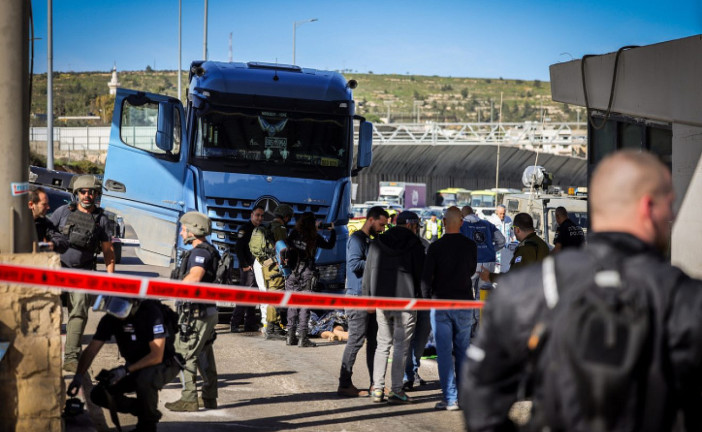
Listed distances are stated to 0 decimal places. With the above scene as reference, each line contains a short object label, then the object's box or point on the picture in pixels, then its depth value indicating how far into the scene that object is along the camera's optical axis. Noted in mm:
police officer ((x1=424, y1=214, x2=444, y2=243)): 33000
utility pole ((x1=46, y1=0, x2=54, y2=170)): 32656
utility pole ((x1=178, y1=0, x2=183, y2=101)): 52256
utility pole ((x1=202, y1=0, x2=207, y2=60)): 44281
